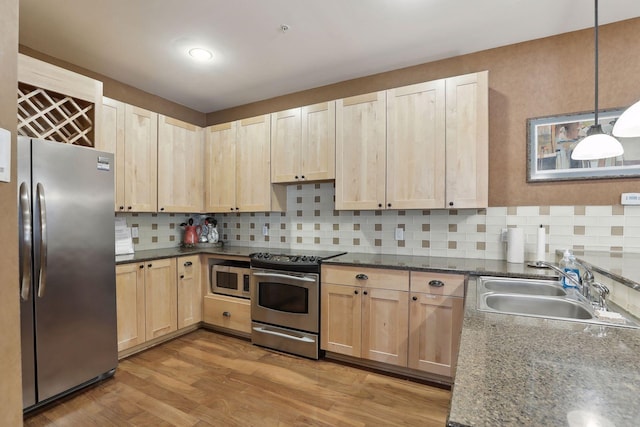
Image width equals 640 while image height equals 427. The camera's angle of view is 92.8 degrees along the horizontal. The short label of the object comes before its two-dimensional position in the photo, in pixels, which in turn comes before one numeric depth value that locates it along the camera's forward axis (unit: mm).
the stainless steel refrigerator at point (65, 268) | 1846
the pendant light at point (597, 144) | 1698
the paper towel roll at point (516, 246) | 2330
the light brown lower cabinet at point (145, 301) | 2627
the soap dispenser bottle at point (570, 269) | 1534
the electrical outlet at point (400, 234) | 2896
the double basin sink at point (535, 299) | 1357
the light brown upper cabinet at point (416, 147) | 2359
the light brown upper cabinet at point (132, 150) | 2779
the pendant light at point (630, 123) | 1209
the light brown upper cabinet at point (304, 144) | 2922
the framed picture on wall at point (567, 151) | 2166
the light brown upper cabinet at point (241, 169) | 3293
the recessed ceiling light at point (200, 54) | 2592
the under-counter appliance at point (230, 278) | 3186
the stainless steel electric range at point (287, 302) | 2693
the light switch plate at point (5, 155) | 1010
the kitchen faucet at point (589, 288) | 1301
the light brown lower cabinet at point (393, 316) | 2230
